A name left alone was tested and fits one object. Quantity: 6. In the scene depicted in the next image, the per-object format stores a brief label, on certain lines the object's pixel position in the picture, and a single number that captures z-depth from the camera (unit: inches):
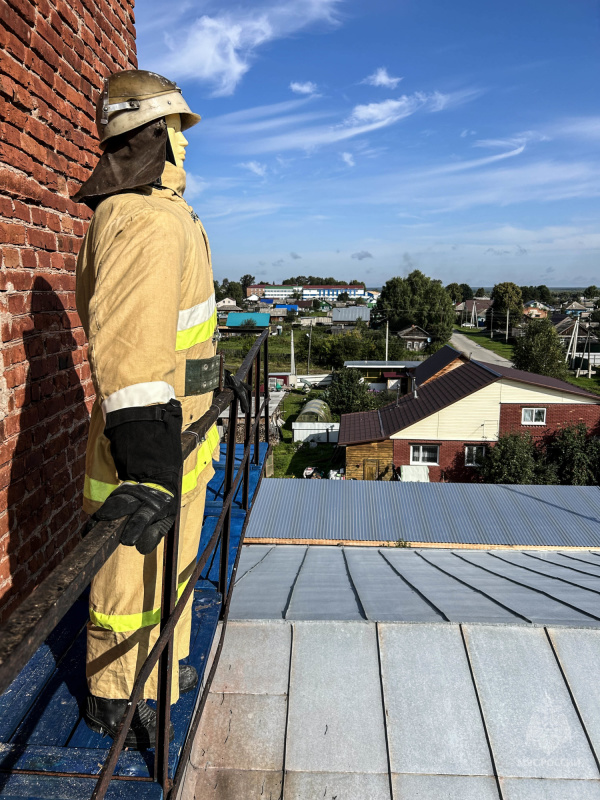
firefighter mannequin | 58.2
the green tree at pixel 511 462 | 720.3
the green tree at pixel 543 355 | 1385.3
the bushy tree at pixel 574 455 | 745.0
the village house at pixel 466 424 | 757.3
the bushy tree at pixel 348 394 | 1190.3
